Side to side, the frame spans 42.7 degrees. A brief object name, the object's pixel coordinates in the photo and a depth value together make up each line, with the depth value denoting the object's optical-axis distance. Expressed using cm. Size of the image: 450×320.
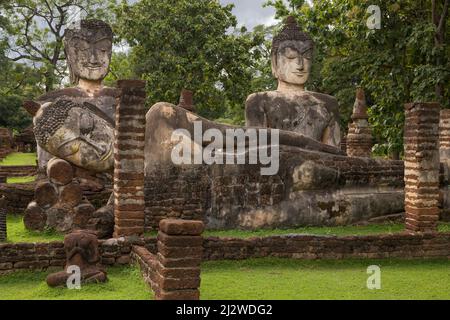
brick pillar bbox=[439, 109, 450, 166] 1082
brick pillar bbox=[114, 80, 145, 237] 744
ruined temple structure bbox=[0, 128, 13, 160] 2388
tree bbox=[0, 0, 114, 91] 2962
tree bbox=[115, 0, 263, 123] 2067
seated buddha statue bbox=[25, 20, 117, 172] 1092
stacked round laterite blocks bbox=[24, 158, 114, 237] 842
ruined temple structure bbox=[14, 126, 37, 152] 2638
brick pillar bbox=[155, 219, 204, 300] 510
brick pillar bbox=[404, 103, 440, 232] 823
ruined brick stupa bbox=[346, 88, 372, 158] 1530
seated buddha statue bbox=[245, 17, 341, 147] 1109
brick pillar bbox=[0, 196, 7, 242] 782
